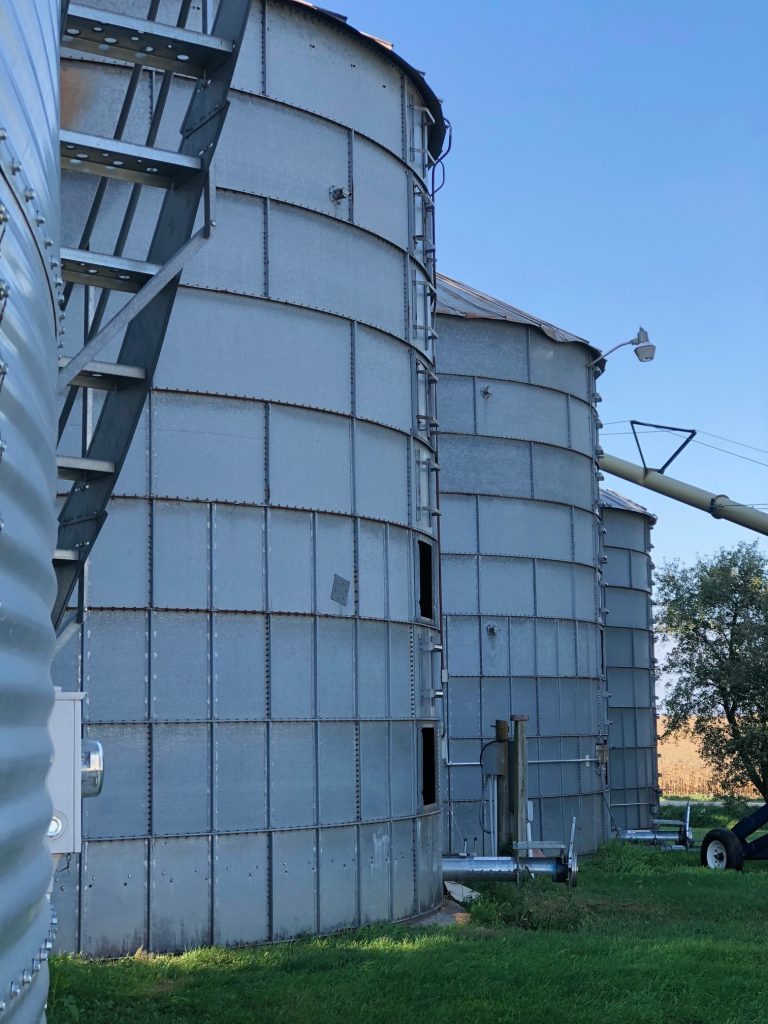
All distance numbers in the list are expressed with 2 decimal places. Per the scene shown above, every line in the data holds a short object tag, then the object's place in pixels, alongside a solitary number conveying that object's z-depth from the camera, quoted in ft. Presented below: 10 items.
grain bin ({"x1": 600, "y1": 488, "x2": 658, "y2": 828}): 97.35
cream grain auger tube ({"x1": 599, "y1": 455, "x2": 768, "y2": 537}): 107.04
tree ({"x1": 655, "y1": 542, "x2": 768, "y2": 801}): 107.14
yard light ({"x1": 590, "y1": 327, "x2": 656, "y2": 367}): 85.20
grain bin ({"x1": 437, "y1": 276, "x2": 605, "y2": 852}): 75.25
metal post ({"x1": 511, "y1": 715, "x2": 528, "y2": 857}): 57.72
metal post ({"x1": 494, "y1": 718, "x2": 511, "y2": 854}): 59.82
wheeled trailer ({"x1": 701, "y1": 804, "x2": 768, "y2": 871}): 72.18
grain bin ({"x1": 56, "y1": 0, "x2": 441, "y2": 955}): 42.55
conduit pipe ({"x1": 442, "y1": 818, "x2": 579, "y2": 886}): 55.30
